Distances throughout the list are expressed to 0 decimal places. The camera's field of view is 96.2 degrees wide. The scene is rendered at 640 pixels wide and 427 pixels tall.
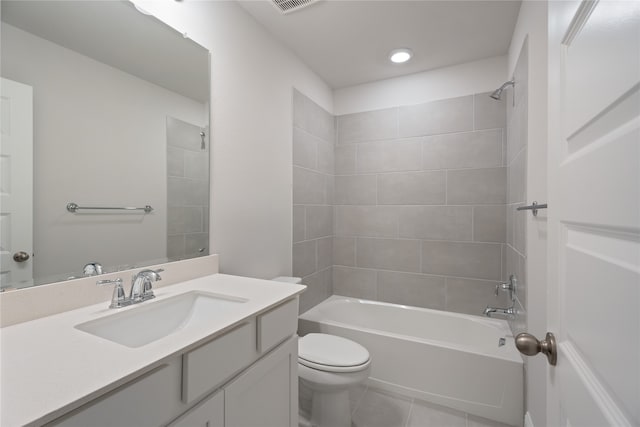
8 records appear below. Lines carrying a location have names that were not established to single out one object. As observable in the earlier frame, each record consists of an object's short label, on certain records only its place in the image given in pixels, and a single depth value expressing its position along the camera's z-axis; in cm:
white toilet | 153
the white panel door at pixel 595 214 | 35
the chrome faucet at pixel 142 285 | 108
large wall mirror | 92
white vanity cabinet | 62
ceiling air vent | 169
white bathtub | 171
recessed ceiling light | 222
